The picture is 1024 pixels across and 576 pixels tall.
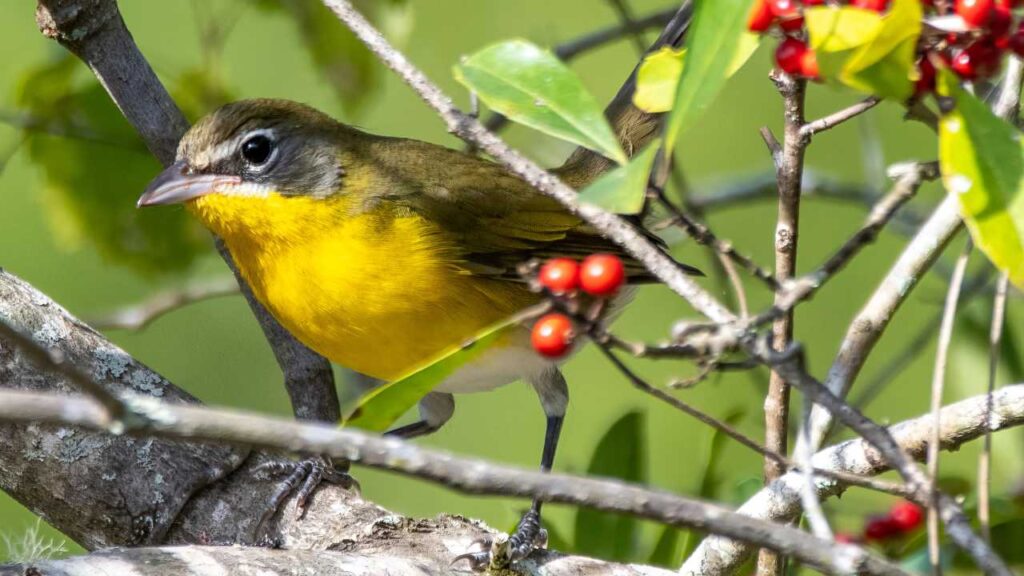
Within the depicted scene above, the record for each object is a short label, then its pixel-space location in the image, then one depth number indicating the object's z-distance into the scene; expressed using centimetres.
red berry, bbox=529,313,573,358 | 436
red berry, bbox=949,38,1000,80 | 382
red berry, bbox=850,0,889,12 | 383
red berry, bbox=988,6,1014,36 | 370
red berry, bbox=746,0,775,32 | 397
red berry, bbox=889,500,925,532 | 764
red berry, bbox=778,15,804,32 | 401
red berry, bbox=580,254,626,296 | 415
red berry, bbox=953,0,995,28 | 361
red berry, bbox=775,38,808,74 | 400
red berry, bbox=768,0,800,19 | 397
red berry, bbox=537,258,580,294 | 418
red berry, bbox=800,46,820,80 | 394
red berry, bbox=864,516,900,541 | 766
